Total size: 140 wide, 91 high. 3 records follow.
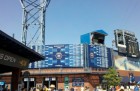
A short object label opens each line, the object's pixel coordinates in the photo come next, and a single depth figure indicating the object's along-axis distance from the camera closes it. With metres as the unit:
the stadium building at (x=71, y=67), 50.44
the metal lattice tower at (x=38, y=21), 50.41
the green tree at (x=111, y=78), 51.75
